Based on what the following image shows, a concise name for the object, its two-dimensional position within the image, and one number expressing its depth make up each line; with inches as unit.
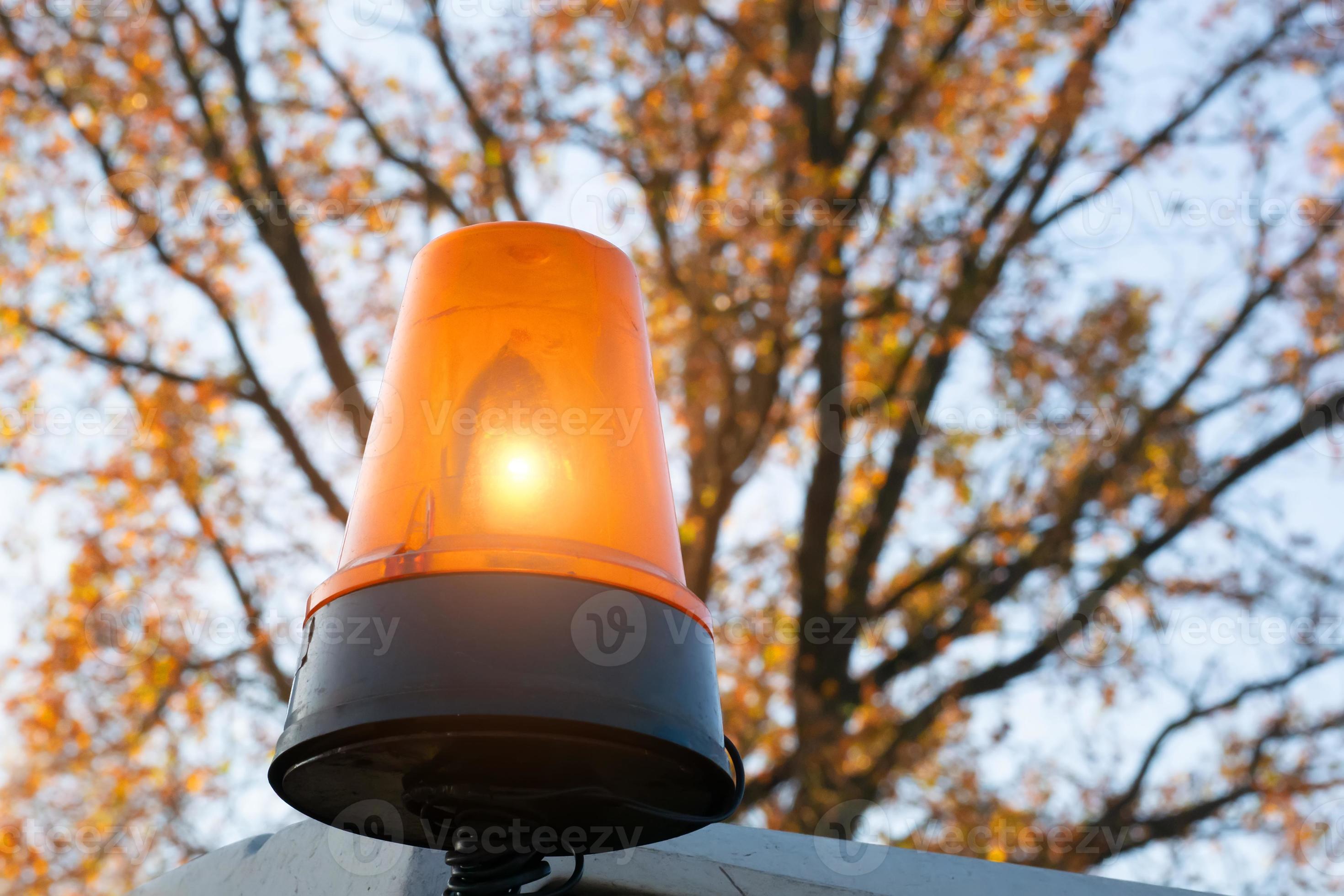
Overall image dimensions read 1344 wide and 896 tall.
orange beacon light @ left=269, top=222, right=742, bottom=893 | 43.1
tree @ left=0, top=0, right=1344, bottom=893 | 233.1
